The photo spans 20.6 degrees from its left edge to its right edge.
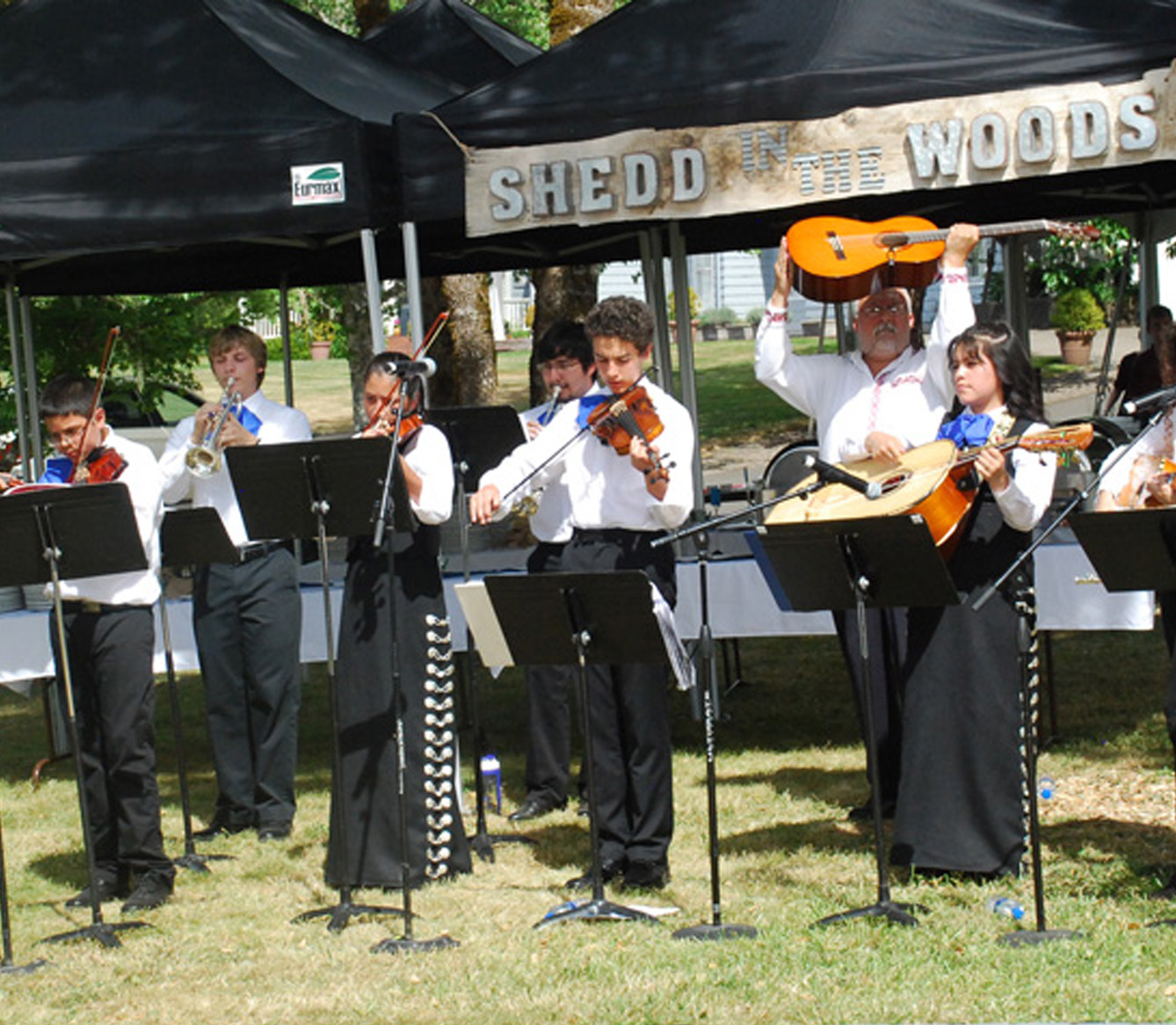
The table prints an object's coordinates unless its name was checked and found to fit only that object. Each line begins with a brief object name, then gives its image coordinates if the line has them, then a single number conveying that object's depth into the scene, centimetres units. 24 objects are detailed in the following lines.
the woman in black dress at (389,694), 1092
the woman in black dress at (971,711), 1020
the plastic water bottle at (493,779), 1312
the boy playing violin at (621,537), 1051
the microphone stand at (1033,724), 877
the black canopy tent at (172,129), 1328
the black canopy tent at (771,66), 1225
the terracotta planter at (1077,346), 4539
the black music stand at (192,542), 1256
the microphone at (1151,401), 847
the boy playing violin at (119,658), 1083
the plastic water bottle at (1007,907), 977
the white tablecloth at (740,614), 1323
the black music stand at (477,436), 1379
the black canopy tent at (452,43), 1876
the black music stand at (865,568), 918
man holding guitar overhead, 1085
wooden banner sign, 1205
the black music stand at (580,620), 947
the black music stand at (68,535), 999
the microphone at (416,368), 1010
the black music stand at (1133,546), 898
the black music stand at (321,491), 1020
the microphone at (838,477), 866
